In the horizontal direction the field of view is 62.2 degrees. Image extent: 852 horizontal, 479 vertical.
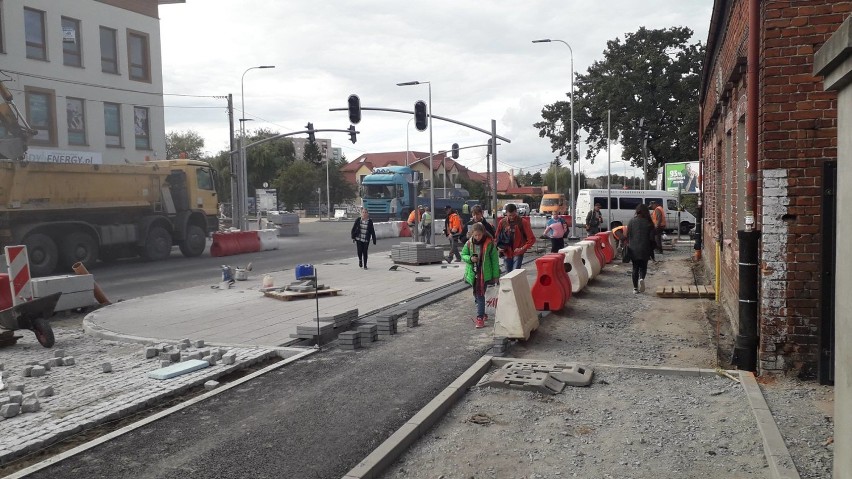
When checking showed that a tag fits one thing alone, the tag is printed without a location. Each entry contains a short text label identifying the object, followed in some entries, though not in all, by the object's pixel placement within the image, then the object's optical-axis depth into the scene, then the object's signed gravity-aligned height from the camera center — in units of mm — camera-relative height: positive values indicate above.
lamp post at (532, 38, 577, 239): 31641 -723
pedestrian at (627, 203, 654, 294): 12961 -699
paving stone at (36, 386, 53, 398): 6969 -1776
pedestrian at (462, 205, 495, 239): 14247 -247
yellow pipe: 11484 -1210
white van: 34312 -241
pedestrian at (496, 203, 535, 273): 13732 -711
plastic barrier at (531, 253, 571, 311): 11016 -1357
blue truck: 46969 +654
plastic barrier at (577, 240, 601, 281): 14742 -1254
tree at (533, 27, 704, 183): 50781 +7786
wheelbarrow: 9312 -1404
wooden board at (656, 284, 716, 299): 12617 -1696
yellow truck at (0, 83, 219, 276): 19203 +110
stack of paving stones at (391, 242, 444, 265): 20516 -1482
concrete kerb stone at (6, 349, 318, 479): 5059 -1820
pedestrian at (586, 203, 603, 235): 24969 -763
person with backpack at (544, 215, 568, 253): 18094 -799
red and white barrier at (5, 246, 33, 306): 11289 -1008
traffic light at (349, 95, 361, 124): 26375 +3497
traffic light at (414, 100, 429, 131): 26080 +3238
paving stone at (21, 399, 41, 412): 6465 -1779
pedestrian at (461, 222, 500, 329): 10195 -920
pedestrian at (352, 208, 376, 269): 19031 -756
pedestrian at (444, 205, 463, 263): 20578 -802
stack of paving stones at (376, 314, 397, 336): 9891 -1691
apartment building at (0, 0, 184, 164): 25391 +5324
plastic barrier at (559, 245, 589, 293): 12771 -1232
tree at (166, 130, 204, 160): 95875 +8922
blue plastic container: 15055 -1392
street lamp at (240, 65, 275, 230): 31141 +927
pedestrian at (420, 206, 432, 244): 27616 -869
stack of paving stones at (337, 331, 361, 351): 8898 -1709
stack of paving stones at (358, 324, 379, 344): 9211 -1677
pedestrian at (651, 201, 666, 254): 21456 -617
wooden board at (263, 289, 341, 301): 13648 -1734
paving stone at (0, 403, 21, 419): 6309 -1769
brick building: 6539 +20
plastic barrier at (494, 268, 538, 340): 8797 -1393
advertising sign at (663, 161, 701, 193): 36812 +1153
